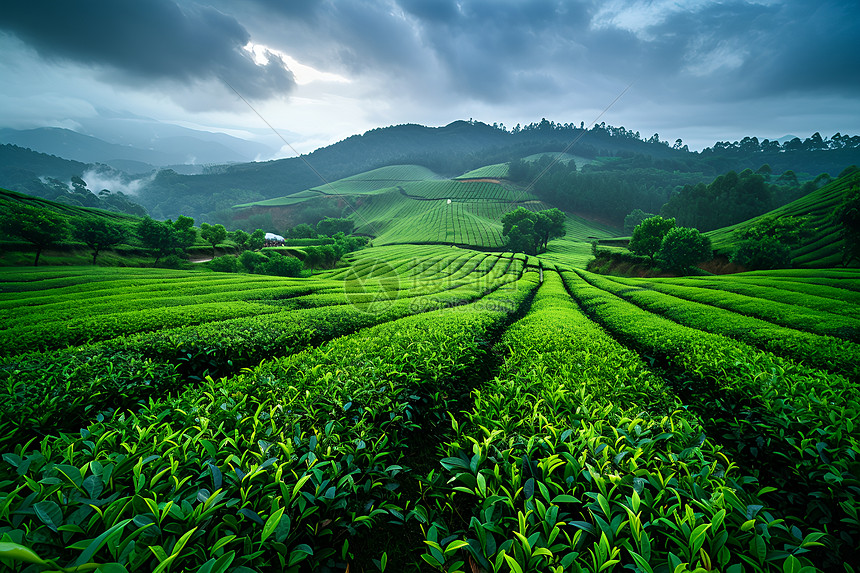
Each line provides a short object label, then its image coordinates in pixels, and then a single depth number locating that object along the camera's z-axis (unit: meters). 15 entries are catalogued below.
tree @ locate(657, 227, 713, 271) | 32.78
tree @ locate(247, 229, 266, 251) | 61.56
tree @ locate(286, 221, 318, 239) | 94.19
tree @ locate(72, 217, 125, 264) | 35.06
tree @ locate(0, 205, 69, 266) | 26.61
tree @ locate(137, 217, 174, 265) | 42.36
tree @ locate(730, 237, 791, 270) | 27.58
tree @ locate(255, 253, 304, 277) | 45.19
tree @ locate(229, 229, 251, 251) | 58.53
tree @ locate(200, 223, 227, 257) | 53.47
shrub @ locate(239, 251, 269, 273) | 45.59
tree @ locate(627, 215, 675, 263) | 38.25
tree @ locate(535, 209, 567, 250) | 66.81
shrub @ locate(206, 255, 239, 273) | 43.91
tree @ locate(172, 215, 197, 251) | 47.88
